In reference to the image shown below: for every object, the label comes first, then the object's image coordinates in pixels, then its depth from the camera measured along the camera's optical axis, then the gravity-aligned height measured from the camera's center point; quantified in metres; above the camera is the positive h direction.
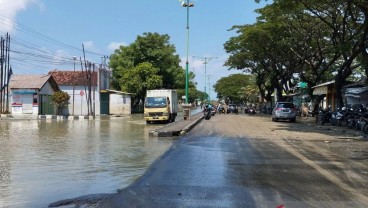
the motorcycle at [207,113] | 39.22 -0.37
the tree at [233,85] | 115.15 +6.38
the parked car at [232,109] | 64.94 +0.03
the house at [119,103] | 59.50 +0.87
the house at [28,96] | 49.06 +1.51
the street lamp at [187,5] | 41.69 +9.69
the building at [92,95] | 57.56 +1.89
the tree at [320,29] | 25.53 +5.96
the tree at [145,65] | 59.91 +6.17
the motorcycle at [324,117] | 30.53 -0.55
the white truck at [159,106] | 33.22 +0.25
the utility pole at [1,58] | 41.81 +4.84
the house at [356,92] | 32.91 +1.24
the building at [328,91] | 37.68 +1.55
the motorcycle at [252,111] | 59.51 -0.25
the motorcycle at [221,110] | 63.44 -0.11
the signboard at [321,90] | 38.49 +1.62
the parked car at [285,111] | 35.16 -0.19
